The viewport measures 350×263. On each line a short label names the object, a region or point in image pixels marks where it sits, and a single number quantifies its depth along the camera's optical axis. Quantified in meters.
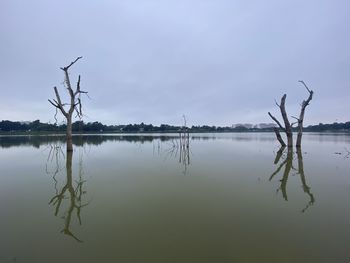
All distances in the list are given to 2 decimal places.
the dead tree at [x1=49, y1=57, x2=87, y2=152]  14.12
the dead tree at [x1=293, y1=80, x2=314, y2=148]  16.50
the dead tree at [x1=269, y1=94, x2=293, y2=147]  16.94
